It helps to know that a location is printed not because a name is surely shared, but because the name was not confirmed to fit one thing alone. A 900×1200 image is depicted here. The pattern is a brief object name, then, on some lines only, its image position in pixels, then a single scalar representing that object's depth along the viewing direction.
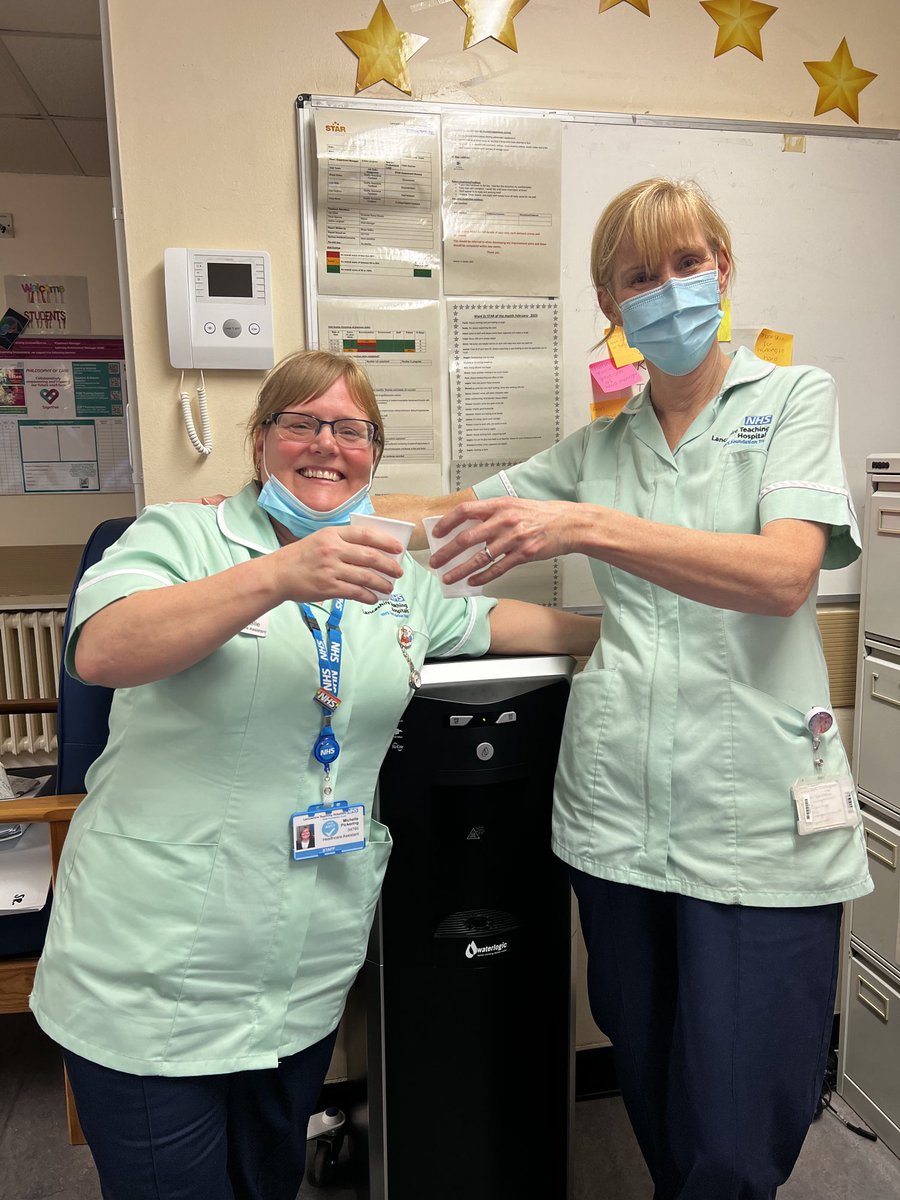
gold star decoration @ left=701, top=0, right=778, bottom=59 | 1.88
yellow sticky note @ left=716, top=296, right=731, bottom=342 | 1.85
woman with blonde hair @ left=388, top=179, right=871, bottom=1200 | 1.20
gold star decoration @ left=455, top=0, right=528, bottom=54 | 1.74
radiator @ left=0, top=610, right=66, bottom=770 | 3.92
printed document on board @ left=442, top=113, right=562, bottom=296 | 1.77
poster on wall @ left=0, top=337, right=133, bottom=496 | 3.90
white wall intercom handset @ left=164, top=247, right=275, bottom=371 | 1.66
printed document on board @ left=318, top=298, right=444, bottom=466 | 1.77
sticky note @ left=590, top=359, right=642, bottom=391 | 1.87
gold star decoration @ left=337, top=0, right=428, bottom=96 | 1.70
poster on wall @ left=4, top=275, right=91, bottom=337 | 3.87
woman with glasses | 1.02
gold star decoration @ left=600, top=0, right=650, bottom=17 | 1.81
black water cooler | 1.39
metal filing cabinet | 1.88
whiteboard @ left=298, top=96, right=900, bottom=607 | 1.85
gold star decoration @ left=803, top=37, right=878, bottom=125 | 1.94
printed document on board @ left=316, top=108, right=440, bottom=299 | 1.70
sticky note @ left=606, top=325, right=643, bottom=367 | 1.83
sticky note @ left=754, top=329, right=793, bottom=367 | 1.95
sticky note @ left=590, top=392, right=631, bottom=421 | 1.89
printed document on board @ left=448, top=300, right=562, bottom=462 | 1.83
